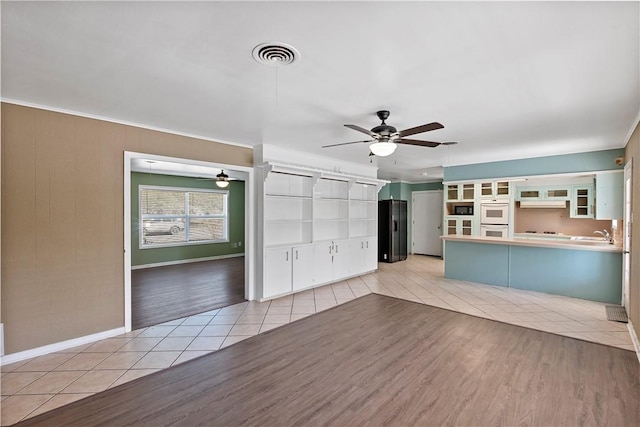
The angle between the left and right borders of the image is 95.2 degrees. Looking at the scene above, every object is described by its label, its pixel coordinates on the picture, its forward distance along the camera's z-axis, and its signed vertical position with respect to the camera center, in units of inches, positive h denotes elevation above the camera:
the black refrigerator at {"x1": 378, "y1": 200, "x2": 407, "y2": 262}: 316.8 -19.8
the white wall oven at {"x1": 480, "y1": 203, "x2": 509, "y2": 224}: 238.5 -0.2
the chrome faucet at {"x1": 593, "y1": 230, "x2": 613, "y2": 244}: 198.2 -16.3
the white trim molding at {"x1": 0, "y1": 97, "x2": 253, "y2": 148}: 110.6 +41.7
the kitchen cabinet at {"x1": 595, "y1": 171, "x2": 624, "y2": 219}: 176.6 +10.9
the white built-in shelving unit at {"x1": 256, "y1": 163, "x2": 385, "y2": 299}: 184.1 -10.9
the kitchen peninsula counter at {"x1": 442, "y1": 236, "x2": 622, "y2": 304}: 180.1 -36.7
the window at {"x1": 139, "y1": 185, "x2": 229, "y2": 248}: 294.2 -3.6
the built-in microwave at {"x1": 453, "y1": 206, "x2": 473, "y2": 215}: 274.5 +2.6
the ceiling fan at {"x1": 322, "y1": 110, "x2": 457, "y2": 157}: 113.1 +30.3
